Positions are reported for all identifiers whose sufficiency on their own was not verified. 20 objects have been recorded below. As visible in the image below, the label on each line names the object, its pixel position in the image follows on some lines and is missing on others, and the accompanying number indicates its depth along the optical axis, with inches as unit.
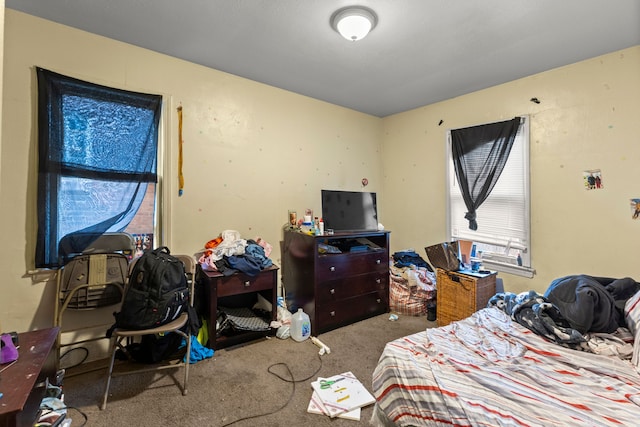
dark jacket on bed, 58.4
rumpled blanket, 56.3
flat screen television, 120.6
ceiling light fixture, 70.6
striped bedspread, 39.2
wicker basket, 100.3
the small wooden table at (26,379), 35.1
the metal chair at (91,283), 76.2
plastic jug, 98.1
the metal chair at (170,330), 67.3
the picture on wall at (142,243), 91.4
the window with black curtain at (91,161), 76.0
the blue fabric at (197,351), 84.8
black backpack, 68.9
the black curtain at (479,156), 111.5
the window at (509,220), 108.9
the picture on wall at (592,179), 92.3
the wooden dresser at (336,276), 103.5
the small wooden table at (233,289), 89.9
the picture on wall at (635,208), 85.7
